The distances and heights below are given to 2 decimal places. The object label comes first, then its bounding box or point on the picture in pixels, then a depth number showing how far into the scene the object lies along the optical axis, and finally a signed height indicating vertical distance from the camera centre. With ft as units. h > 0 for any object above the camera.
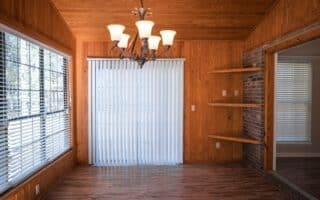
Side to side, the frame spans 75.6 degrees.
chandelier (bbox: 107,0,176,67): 6.66 +1.99
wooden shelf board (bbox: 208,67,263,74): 10.89 +1.40
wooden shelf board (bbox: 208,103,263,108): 10.91 -0.52
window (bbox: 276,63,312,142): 13.55 -0.77
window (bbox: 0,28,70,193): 6.76 -0.49
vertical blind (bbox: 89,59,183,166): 12.29 -0.76
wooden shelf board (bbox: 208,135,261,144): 11.20 -2.45
